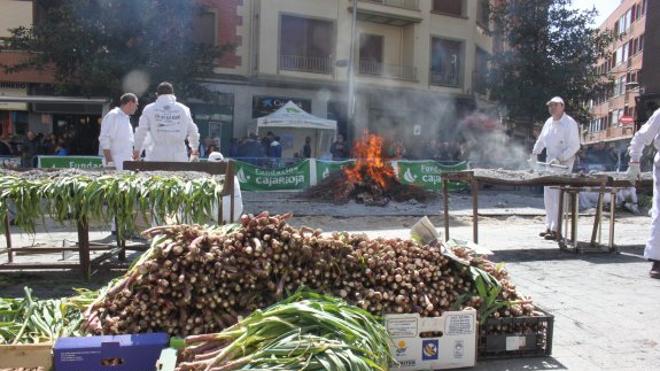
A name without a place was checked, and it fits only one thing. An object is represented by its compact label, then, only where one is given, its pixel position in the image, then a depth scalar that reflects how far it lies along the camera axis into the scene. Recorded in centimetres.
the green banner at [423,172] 1595
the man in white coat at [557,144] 890
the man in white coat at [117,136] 812
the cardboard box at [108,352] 283
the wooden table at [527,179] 710
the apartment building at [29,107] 2195
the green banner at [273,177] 1492
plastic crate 373
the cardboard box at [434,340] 341
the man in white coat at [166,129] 752
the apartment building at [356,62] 2455
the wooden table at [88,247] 534
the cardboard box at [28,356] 281
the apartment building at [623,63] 5253
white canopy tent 2228
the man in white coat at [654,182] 629
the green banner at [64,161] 1298
